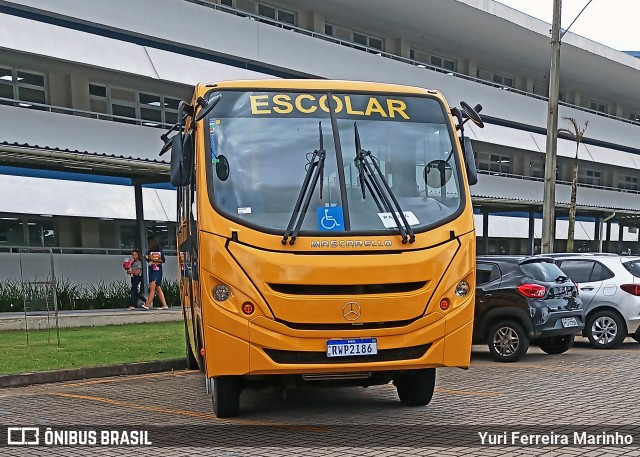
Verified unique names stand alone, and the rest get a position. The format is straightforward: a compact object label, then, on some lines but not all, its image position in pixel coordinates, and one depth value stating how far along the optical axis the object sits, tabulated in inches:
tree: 1230.3
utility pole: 777.6
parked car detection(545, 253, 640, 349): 532.1
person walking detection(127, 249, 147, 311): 765.9
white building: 811.4
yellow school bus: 265.4
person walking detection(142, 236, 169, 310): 745.3
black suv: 464.8
